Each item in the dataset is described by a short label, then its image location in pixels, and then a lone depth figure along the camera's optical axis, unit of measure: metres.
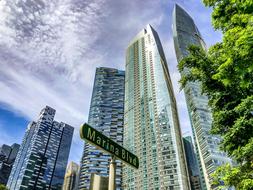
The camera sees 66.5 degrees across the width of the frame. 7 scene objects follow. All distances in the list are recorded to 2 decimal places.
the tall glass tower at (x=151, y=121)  84.19
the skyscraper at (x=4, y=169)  172.25
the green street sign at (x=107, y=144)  5.05
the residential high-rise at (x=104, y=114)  105.69
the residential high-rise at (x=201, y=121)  77.18
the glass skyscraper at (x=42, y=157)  146.00
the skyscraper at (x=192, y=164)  117.43
